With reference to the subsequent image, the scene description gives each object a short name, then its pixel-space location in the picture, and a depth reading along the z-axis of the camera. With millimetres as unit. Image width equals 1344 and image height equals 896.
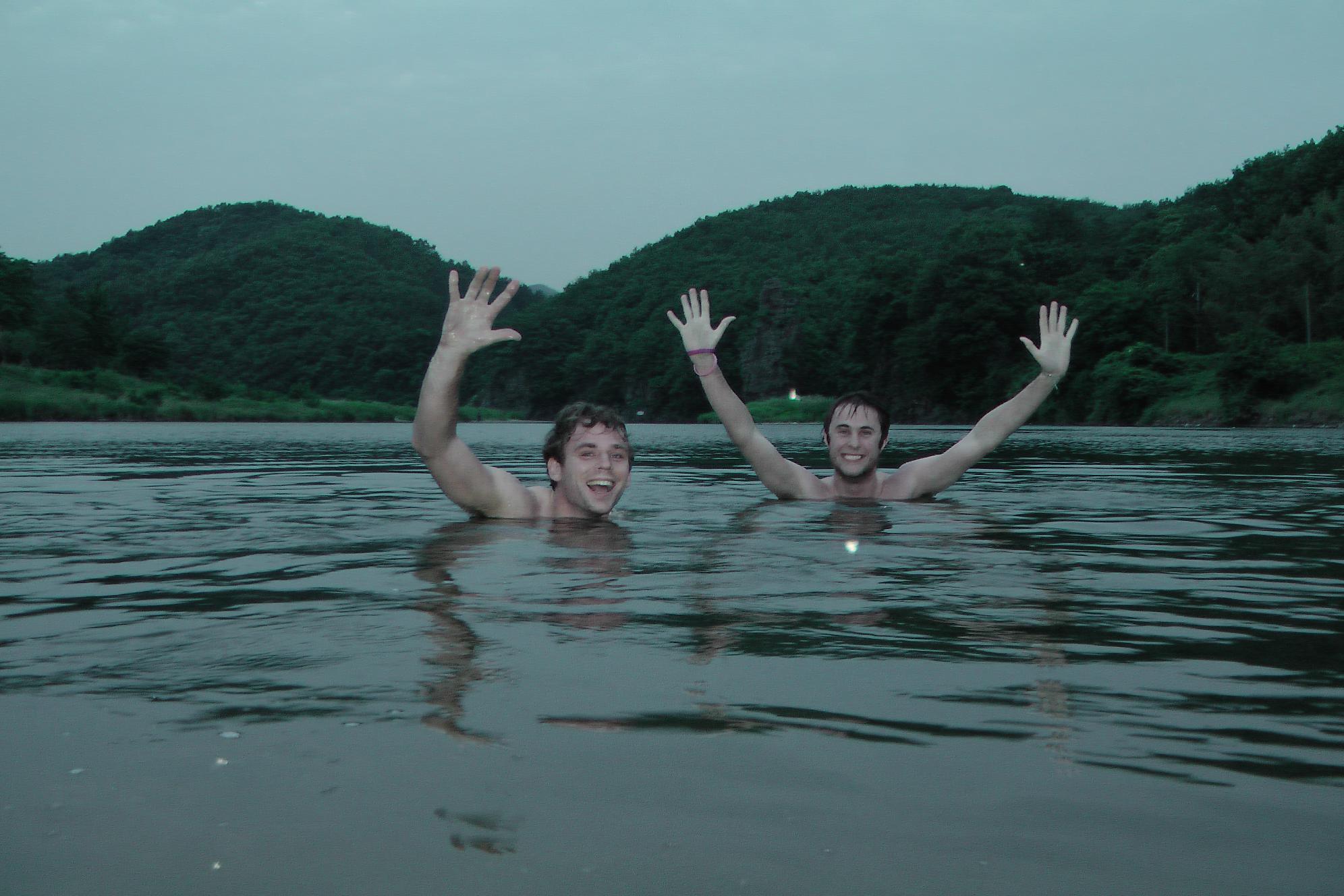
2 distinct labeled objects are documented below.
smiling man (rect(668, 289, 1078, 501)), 6863
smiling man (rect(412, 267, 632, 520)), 5121
